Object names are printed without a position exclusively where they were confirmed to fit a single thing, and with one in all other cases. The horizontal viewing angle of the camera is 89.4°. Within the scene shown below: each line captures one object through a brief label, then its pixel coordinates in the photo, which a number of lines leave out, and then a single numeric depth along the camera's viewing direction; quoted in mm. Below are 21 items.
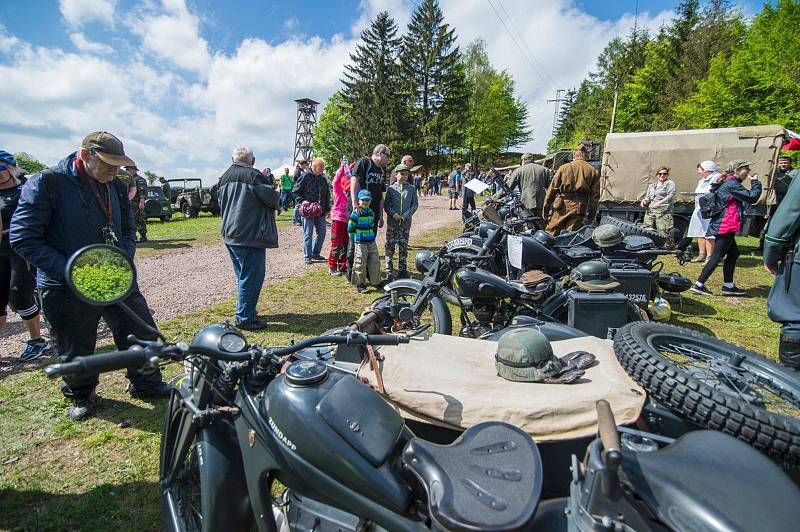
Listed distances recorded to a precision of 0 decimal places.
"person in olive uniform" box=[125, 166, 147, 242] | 8995
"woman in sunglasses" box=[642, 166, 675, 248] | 8336
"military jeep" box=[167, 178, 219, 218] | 17984
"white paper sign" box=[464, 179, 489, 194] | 6386
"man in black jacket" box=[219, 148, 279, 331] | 4352
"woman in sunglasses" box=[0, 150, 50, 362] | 3650
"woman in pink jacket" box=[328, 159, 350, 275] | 6758
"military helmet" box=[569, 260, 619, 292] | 3445
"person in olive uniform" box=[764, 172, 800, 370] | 2506
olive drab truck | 9414
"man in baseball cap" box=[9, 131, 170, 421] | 2605
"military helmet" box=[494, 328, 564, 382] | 1678
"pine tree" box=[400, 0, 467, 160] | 40500
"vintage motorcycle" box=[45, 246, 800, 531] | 933
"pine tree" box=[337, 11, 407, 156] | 38750
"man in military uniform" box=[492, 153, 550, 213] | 8656
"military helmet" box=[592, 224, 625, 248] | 4750
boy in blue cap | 5914
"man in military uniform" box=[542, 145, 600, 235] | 7121
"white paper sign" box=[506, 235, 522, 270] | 4176
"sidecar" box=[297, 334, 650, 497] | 1409
